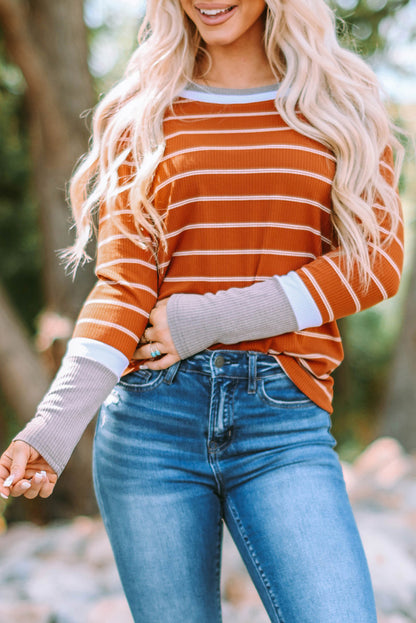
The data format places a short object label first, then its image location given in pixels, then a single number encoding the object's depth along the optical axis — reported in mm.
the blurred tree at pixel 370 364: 4438
